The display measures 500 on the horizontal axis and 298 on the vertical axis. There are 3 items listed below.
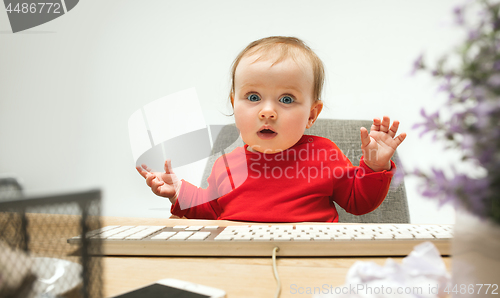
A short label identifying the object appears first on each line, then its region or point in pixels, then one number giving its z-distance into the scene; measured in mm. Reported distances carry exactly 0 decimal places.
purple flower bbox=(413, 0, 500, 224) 167
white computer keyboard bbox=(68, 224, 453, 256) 430
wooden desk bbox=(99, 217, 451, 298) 333
